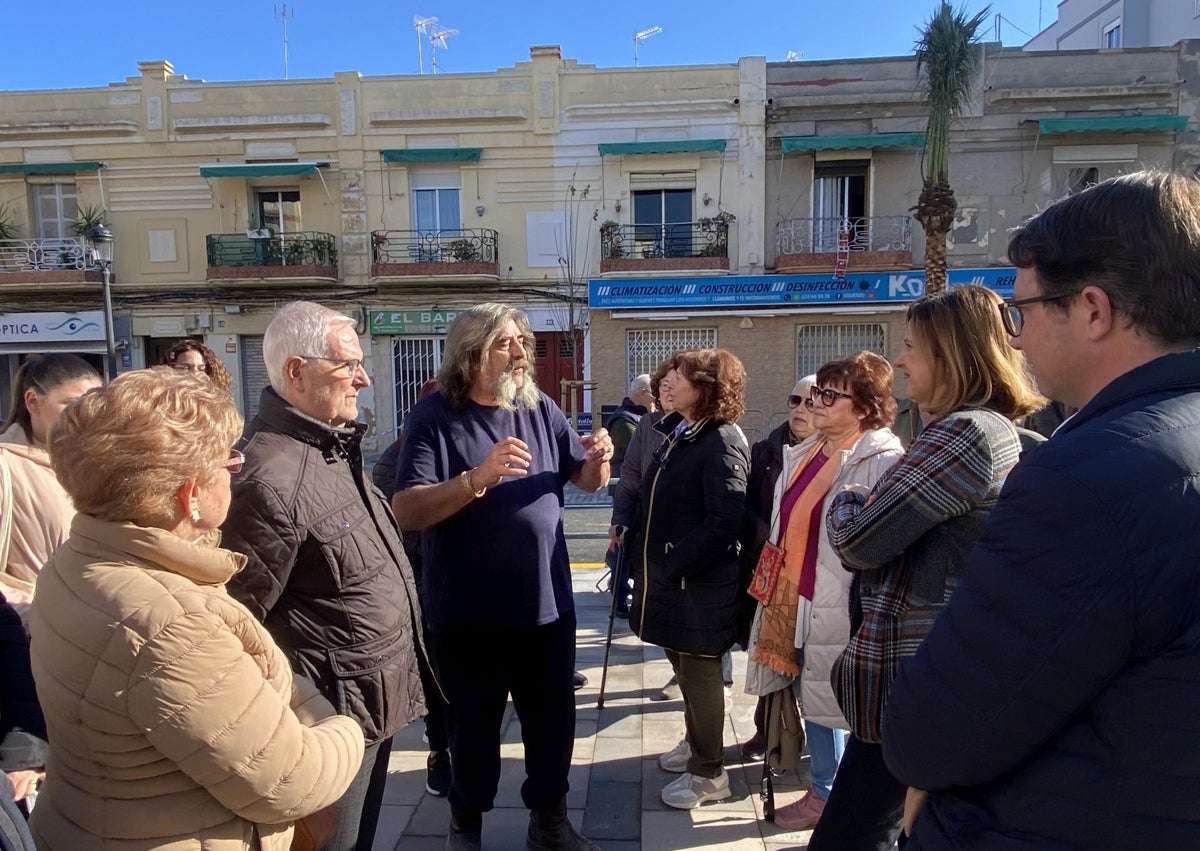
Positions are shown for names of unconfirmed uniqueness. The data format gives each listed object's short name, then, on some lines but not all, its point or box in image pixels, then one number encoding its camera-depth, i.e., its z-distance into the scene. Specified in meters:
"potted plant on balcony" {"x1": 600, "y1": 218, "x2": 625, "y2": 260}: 15.81
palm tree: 13.67
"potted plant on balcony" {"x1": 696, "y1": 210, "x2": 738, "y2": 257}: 15.68
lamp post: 12.64
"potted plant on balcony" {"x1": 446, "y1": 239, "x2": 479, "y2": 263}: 15.96
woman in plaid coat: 1.65
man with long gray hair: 2.42
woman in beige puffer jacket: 1.20
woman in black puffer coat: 2.87
